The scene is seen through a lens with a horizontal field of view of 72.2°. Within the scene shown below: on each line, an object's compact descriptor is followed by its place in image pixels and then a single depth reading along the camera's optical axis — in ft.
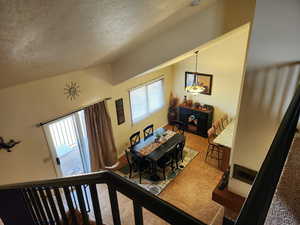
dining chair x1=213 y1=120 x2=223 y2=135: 21.84
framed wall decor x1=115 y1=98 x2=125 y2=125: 18.81
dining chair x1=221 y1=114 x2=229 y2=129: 22.26
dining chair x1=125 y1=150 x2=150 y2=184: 16.81
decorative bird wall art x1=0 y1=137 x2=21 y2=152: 11.52
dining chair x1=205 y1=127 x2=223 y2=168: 19.40
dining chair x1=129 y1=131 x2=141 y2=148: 19.54
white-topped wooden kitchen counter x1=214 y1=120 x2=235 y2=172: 16.70
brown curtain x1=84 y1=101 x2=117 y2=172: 16.17
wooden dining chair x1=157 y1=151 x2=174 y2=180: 16.79
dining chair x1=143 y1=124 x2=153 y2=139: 22.69
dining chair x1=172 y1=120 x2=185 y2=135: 21.64
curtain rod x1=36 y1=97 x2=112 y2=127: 13.10
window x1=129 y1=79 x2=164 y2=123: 21.14
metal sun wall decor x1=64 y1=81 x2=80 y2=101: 14.20
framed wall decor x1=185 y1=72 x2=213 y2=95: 22.21
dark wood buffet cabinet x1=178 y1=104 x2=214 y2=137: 22.58
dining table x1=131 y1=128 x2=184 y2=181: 16.24
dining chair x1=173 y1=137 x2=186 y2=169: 17.88
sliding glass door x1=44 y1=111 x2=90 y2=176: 15.85
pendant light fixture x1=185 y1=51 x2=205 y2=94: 17.89
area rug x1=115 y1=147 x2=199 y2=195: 16.75
